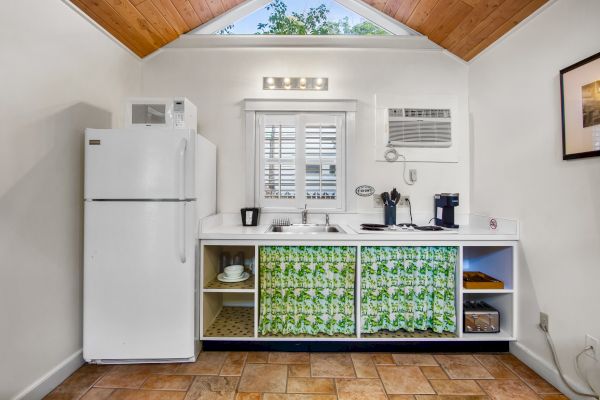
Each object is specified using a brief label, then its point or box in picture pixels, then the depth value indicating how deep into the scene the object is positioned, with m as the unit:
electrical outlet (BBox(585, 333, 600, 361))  1.66
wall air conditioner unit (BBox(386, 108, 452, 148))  2.87
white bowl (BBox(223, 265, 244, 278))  2.41
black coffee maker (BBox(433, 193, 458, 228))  2.65
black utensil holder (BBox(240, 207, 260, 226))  2.73
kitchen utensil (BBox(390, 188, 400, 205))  2.81
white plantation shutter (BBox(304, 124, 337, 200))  2.90
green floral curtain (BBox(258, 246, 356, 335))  2.26
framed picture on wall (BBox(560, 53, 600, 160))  1.64
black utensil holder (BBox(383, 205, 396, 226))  2.79
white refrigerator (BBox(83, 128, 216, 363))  2.01
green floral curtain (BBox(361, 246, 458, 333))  2.27
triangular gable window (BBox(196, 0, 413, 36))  2.92
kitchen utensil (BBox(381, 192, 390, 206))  2.82
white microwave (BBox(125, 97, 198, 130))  2.23
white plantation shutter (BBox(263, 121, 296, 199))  2.90
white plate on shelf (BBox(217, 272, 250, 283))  2.41
